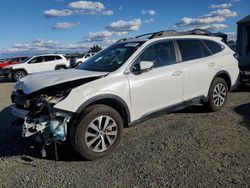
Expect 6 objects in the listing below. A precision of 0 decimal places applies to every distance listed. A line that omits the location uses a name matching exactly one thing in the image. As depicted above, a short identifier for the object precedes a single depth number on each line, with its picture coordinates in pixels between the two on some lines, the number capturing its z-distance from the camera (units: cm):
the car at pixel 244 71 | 620
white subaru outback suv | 286
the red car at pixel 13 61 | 1541
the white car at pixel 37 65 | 1253
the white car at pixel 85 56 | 1533
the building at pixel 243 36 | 1289
